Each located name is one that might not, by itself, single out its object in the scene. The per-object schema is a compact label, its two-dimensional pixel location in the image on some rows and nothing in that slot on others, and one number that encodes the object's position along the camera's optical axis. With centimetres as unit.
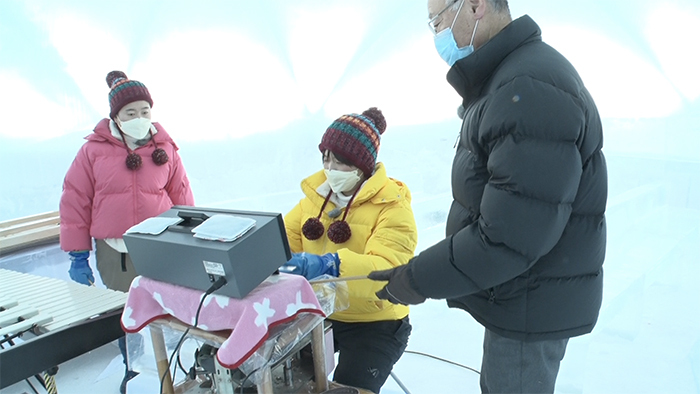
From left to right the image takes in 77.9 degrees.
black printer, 77
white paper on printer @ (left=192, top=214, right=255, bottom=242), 78
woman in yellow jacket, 132
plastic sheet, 83
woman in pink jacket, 194
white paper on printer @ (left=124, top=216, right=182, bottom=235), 88
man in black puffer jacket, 75
